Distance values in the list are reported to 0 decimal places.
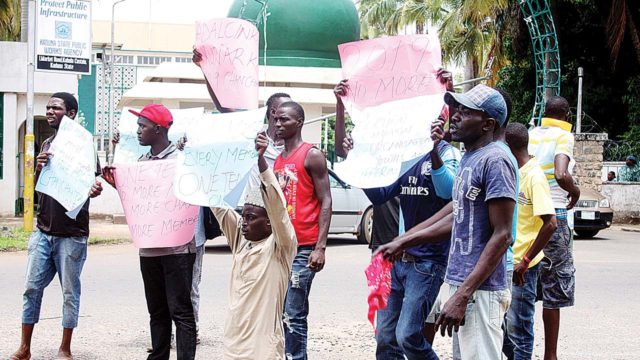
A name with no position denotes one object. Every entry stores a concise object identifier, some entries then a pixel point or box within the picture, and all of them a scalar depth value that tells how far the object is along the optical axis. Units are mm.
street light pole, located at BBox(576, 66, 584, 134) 24250
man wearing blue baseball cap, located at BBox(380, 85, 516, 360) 3965
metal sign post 15750
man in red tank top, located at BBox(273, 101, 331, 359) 5398
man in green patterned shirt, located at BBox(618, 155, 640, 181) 24266
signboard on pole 15531
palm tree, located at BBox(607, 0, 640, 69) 24484
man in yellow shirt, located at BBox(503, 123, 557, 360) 5449
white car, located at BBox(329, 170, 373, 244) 15180
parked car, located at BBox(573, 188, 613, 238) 18000
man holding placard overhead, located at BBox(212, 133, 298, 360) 4621
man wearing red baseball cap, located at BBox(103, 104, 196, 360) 5359
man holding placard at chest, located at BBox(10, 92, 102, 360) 6090
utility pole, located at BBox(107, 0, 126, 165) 27705
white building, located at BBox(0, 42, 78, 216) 19672
